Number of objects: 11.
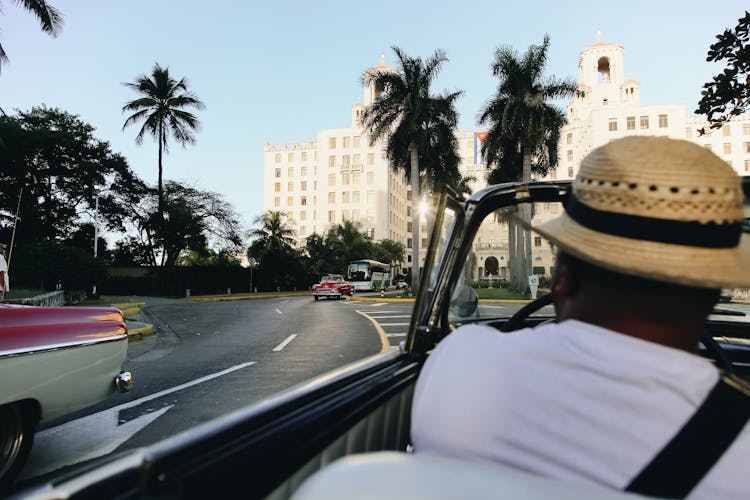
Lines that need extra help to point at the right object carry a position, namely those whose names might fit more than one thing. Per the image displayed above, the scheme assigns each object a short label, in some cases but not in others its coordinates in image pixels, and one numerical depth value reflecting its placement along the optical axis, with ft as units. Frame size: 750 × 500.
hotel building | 235.40
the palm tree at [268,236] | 165.88
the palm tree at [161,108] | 105.81
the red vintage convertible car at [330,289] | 106.52
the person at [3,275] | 31.07
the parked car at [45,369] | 10.39
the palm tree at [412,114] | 98.48
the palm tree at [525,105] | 90.53
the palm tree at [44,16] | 47.73
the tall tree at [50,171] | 105.70
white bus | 150.51
